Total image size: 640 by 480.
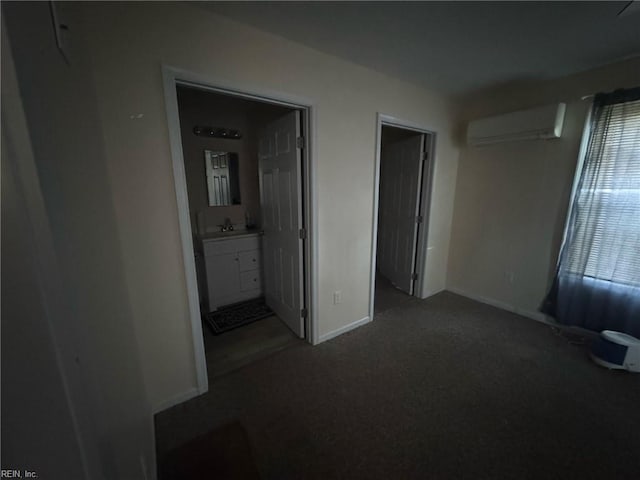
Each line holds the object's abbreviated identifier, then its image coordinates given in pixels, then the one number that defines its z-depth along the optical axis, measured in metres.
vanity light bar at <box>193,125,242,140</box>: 2.67
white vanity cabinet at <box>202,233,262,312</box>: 2.65
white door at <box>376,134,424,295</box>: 2.86
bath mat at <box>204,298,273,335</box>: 2.43
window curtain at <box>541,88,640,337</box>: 1.89
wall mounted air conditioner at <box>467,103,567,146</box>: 2.14
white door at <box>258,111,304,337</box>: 1.96
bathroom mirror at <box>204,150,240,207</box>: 2.85
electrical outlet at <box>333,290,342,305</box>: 2.22
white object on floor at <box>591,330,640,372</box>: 1.77
